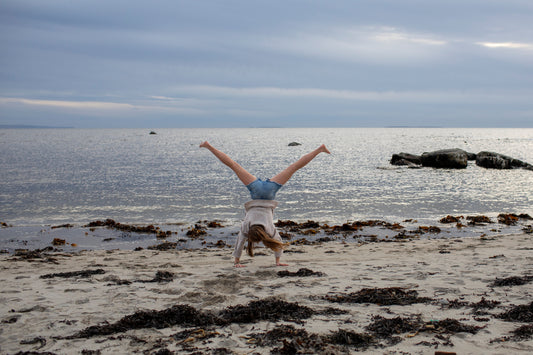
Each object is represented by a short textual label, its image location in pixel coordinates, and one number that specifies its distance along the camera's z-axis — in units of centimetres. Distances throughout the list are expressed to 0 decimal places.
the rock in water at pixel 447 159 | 4206
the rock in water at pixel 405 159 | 4691
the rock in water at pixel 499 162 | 4238
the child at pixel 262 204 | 826
